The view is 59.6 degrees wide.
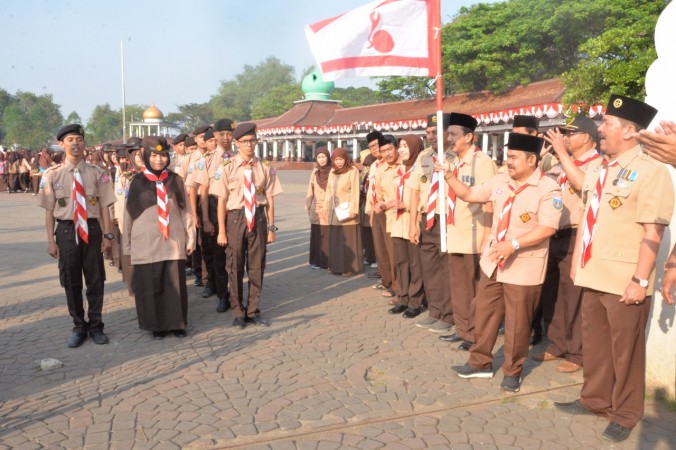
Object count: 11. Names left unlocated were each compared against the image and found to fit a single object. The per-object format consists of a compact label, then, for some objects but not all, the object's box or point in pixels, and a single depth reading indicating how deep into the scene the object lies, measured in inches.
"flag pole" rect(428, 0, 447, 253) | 183.8
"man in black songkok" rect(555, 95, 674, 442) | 134.6
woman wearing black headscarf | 219.1
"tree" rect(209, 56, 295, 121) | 3410.4
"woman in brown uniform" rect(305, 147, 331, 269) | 356.5
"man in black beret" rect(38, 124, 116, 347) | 209.5
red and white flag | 182.5
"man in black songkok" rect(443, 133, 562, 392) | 163.8
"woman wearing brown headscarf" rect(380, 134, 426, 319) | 253.9
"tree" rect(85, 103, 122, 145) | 3841.0
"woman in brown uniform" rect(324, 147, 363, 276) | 341.4
